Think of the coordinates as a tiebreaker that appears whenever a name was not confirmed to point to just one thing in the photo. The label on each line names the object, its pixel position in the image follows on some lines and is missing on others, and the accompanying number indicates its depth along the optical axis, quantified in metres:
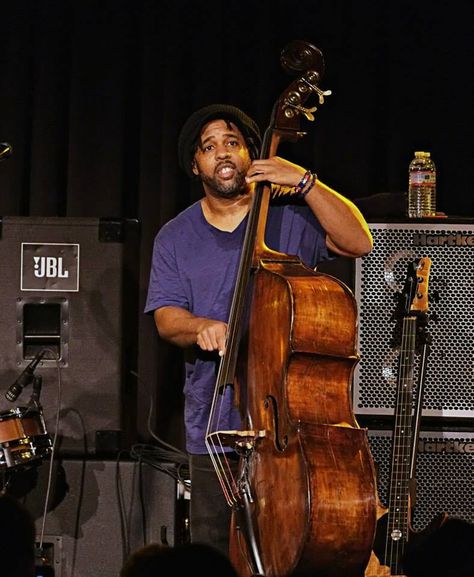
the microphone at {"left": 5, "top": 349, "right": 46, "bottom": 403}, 7.05
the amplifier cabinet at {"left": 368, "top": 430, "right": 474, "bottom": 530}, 7.34
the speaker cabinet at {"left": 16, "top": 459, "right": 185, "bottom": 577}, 7.27
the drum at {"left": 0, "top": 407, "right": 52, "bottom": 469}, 6.80
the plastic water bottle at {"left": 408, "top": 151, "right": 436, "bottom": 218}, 7.61
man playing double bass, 6.35
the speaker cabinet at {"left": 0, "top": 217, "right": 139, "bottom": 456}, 7.42
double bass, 5.35
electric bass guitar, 6.90
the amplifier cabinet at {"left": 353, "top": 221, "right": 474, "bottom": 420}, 7.36
